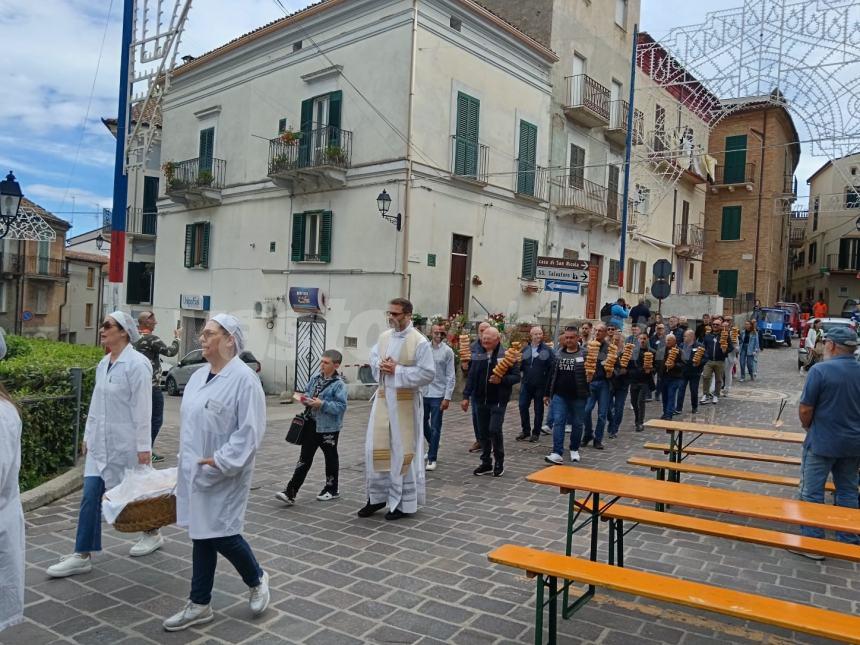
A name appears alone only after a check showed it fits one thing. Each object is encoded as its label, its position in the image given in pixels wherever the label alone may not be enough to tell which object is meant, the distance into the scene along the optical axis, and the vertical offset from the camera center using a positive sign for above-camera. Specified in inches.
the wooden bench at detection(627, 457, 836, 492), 248.2 -55.4
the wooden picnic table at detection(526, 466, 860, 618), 171.2 -47.7
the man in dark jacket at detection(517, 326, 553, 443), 398.9 -37.6
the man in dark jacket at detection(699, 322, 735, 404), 548.7 -33.1
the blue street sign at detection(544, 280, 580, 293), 436.8 +18.2
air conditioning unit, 800.9 -12.7
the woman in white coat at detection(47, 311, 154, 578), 183.9 -37.8
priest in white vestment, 244.1 -42.0
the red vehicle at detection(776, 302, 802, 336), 1336.2 +26.3
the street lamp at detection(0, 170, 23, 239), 443.8 +58.0
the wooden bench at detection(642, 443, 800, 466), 260.5 -54.6
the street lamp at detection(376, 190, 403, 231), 652.1 +96.2
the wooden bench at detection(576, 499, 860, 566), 154.9 -51.7
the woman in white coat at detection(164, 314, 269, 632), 151.4 -36.5
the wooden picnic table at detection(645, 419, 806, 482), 280.4 -45.8
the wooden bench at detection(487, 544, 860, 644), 117.3 -51.5
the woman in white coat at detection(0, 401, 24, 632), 116.4 -41.8
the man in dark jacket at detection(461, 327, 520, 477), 317.7 -40.2
